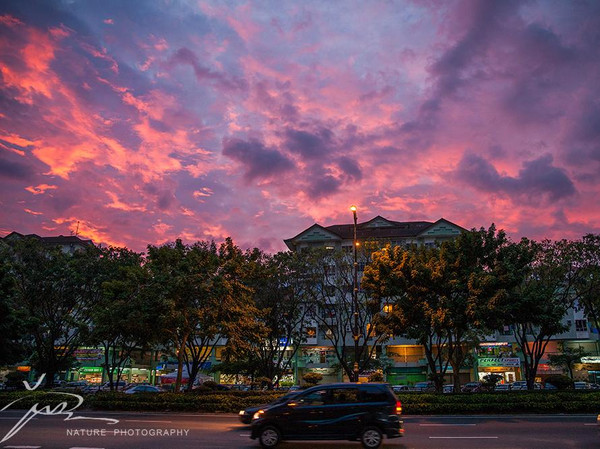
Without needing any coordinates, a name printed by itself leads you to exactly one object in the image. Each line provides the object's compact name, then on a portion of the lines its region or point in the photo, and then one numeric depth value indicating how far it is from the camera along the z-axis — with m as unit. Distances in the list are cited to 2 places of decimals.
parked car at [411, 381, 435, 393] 40.03
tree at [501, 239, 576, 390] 24.23
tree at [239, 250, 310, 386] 34.50
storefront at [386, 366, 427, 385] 54.72
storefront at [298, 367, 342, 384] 55.56
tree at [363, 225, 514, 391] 22.69
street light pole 23.88
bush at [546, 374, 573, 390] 36.12
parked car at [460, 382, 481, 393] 40.84
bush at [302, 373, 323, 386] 35.47
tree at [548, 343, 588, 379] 49.72
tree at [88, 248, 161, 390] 24.08
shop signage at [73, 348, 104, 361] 56.23
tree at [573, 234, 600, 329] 31.16
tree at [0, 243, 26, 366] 26.02
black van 12.18
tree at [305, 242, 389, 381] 35.06
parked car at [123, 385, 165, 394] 37.29
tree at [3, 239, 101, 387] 30.92
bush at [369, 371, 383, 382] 27.65
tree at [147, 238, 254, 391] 24.64
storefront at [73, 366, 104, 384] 61.23
